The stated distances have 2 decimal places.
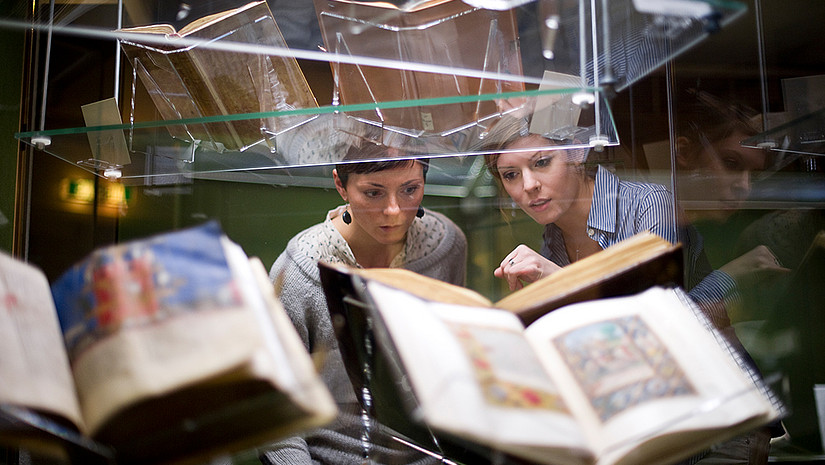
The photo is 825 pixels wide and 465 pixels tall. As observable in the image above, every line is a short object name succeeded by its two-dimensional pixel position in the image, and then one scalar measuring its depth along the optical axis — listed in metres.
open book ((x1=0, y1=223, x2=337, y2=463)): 0.57
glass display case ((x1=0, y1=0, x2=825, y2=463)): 0.98
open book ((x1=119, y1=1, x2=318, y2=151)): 1.05
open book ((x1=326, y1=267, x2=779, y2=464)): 0.61
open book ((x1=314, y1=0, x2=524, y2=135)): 1.00
